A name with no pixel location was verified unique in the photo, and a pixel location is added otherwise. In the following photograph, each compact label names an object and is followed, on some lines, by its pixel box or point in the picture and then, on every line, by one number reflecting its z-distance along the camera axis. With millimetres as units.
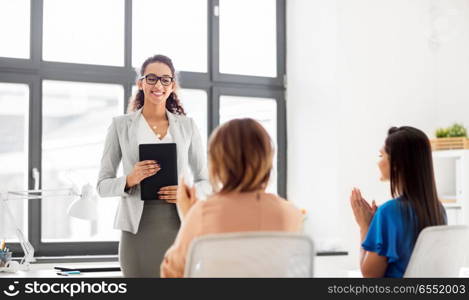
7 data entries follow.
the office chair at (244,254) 5381
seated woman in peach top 5518
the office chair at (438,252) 5858
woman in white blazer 6327
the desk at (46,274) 7035
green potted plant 9233
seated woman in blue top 5993
